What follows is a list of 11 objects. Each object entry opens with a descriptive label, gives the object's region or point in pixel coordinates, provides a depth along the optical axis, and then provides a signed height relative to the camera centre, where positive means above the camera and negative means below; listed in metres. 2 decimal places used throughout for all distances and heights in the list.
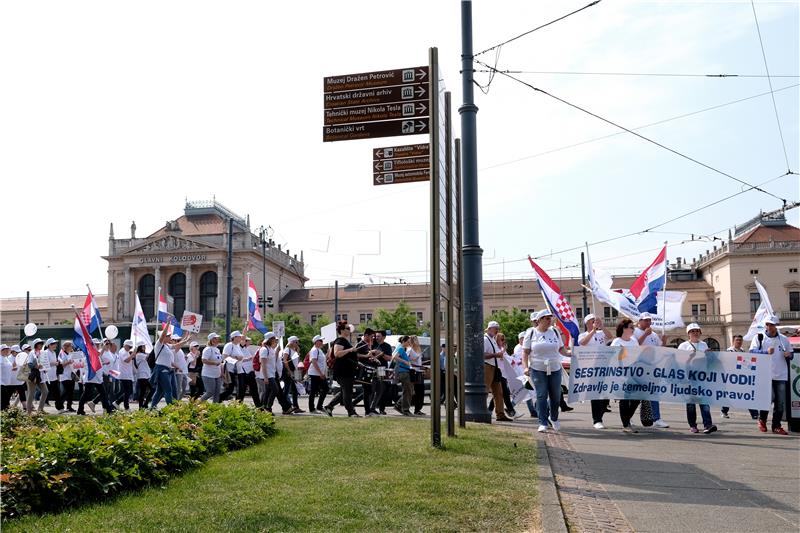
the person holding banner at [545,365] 11.96 -0.52
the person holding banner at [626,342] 12.66 -0.20
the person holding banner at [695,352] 12.48 -0.39
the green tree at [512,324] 76.81 +0.64
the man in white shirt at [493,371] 14.74 -0.75
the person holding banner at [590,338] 12.88 -0.18
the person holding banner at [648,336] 13.08 -0.11
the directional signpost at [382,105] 10.07 +2.89
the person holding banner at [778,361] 12.84 -0.52
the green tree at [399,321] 76.69 +1.02
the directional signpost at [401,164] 10.30 +2.19
